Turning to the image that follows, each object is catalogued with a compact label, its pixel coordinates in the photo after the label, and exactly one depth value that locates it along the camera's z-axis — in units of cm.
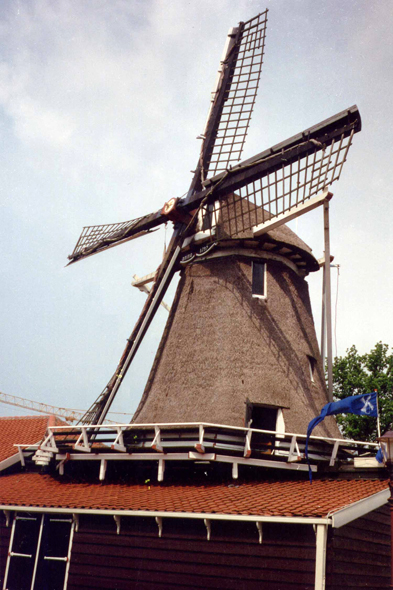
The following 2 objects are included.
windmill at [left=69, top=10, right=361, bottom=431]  1368
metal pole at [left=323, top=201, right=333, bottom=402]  1418
